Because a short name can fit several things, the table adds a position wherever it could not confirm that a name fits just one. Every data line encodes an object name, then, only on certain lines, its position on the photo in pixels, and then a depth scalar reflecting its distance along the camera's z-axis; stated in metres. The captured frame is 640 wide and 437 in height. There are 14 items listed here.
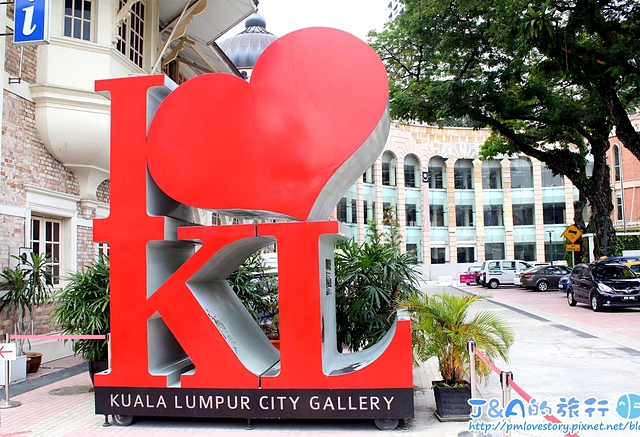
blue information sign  9.22
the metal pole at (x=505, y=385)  4.92
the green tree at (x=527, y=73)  18.00
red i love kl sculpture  6.65
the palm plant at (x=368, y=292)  8.97
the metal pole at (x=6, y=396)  7.94
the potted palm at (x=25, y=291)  9.99
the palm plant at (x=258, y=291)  10.34
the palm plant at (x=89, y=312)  8.95
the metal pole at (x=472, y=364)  6.63
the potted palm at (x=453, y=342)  6.92
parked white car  35.84
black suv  18.53
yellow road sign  26.47
